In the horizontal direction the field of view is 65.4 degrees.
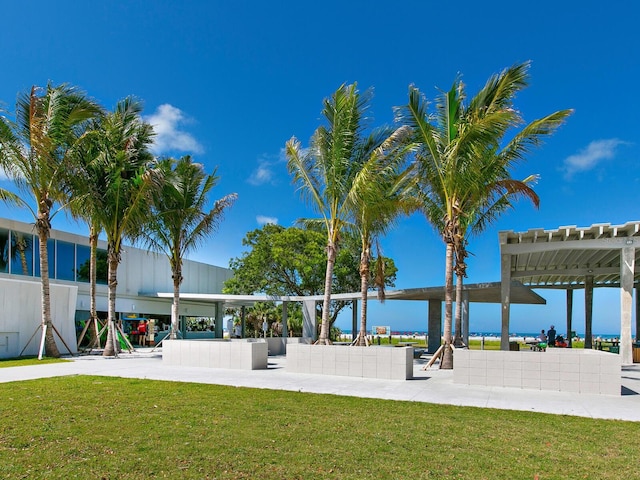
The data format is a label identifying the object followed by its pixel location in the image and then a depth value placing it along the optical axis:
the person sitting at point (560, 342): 26.11
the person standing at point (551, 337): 26.76
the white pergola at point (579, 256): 16.20
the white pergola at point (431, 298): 20.72
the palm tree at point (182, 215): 21.98
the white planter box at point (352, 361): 12.73
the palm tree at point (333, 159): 16.41
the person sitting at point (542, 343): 23.95
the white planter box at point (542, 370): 10.66
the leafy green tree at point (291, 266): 30.41
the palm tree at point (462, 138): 13.81
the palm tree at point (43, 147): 17.31
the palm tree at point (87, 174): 19.23
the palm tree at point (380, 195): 15.41
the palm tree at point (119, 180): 19.88
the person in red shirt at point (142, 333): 29.52
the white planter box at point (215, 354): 15.01
